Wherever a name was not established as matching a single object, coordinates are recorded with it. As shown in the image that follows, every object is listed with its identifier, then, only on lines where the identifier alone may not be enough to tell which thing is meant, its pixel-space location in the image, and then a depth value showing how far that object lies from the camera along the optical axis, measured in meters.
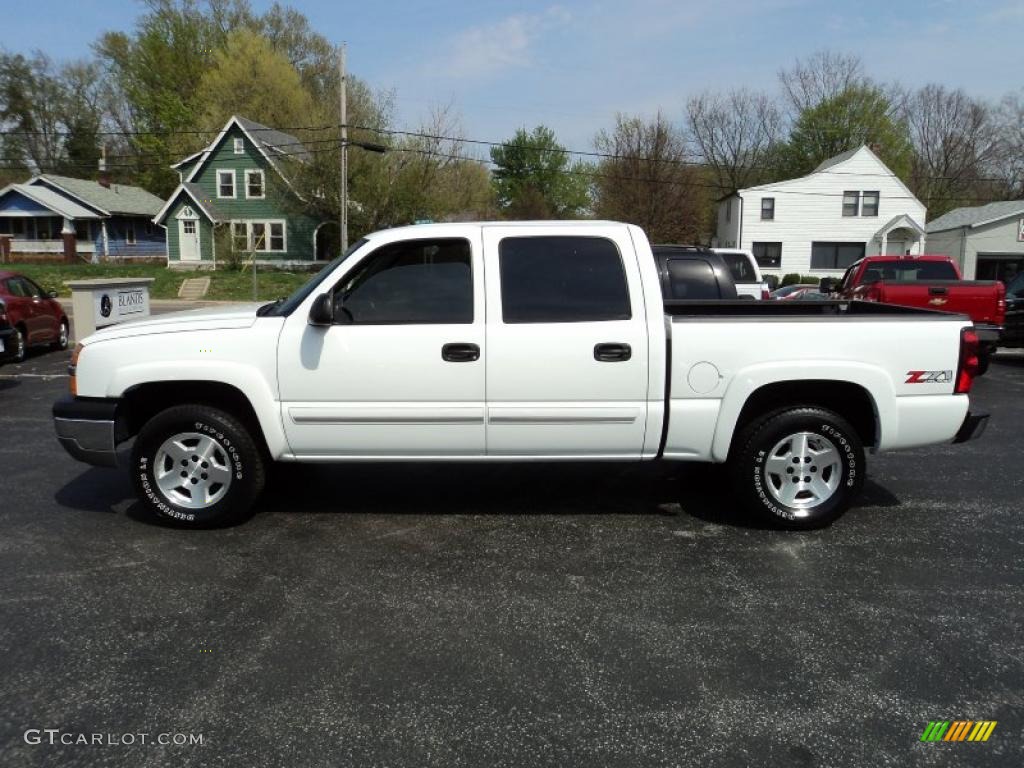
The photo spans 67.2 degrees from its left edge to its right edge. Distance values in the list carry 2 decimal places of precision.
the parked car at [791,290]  24.59
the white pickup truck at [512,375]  4.61
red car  12.76
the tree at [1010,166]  59.44
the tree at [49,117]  58.44
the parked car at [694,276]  9.34
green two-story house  39.12
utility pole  27.15
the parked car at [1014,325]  12.86
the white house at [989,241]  40.59
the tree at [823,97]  59.88
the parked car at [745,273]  12.20
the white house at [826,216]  42.31
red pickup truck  11.38
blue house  45.16
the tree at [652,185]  43.62
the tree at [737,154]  63.50
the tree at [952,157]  60.59
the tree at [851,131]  59.62
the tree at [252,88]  45.78
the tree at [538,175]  79.50
